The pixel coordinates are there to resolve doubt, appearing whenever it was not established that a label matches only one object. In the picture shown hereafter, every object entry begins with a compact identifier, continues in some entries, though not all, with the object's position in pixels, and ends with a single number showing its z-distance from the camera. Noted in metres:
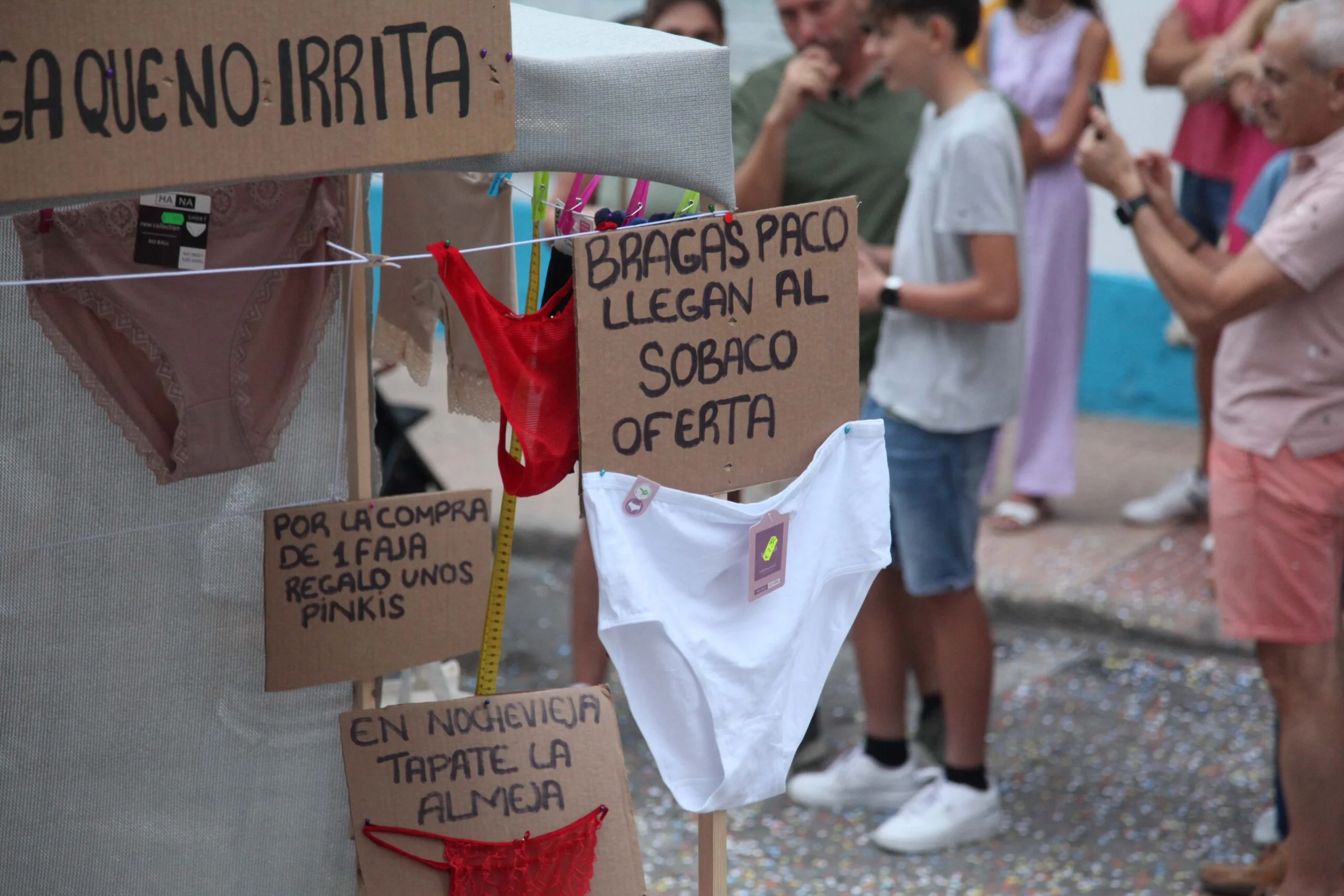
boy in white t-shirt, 6.69
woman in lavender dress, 10.86
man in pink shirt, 5.75
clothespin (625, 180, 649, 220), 4.36
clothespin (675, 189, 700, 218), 4.55
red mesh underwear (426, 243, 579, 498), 4.07
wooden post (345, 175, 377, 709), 5.25
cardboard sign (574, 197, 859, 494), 3.88
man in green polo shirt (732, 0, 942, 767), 7.53
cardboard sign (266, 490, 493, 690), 5.16
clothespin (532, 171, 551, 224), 4.79
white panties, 3.96
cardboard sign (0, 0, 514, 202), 3.21
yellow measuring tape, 4.73
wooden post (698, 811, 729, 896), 4.34
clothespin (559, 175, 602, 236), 4.73
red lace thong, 4.67
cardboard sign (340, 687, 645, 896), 4.69
